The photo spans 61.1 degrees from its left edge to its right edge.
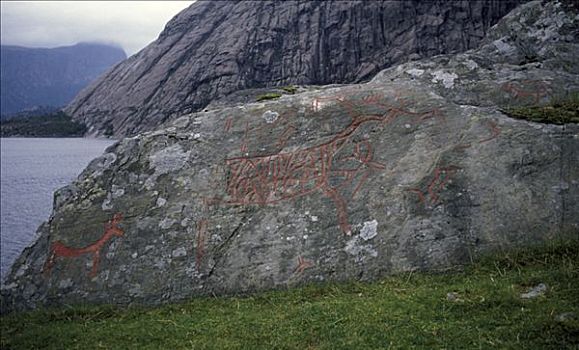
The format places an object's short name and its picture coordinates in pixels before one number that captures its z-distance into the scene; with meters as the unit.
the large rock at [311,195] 9.40
